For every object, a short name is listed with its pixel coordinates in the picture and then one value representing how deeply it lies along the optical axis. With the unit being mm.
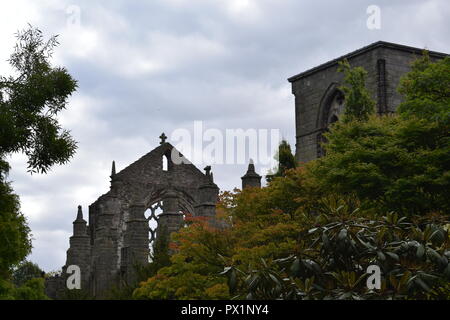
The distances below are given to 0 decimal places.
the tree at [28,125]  19406
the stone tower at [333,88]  44250
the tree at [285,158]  36312
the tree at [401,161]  24922
